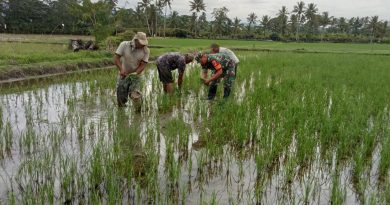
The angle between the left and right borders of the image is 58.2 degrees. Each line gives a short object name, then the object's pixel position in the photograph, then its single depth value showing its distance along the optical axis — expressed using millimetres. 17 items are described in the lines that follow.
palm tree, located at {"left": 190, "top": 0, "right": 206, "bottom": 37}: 55250
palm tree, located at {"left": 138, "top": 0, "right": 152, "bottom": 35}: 47984
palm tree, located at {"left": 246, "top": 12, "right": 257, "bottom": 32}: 66062
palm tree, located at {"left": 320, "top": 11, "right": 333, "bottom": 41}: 60188
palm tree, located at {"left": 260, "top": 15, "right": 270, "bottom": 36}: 62100
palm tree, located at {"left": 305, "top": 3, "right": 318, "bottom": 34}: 57628
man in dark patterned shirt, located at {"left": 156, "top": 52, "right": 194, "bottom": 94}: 5879
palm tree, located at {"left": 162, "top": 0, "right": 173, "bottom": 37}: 50712
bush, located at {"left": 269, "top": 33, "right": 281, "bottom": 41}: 50156
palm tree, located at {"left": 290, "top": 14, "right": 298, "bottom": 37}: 58344
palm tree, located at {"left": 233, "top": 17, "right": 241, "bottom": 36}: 54188
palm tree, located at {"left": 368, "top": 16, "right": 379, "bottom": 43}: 55906
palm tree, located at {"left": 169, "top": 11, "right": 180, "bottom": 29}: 51125
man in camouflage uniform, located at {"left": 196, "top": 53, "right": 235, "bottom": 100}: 5559
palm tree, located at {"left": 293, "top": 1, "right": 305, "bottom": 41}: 57906
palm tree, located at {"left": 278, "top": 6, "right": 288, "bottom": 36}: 56447
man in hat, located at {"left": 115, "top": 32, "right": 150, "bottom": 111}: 5324
